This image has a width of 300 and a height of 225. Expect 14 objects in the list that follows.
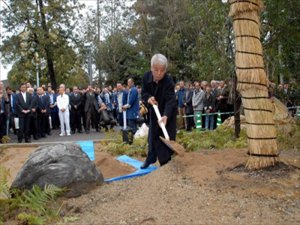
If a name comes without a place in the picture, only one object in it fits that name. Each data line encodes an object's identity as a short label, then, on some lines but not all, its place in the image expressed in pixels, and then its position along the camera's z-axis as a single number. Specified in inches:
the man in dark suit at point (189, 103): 636.7
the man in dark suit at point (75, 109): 674.2
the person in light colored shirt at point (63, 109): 629.6
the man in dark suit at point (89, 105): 671.2
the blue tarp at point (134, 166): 246.4
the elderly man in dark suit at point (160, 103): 254.1
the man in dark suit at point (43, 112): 617.6
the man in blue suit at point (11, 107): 567.7
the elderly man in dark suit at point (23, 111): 554.3
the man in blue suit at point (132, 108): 499.8
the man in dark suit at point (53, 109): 690.2
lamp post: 1054.7
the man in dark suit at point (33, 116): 571.3
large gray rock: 215.2
